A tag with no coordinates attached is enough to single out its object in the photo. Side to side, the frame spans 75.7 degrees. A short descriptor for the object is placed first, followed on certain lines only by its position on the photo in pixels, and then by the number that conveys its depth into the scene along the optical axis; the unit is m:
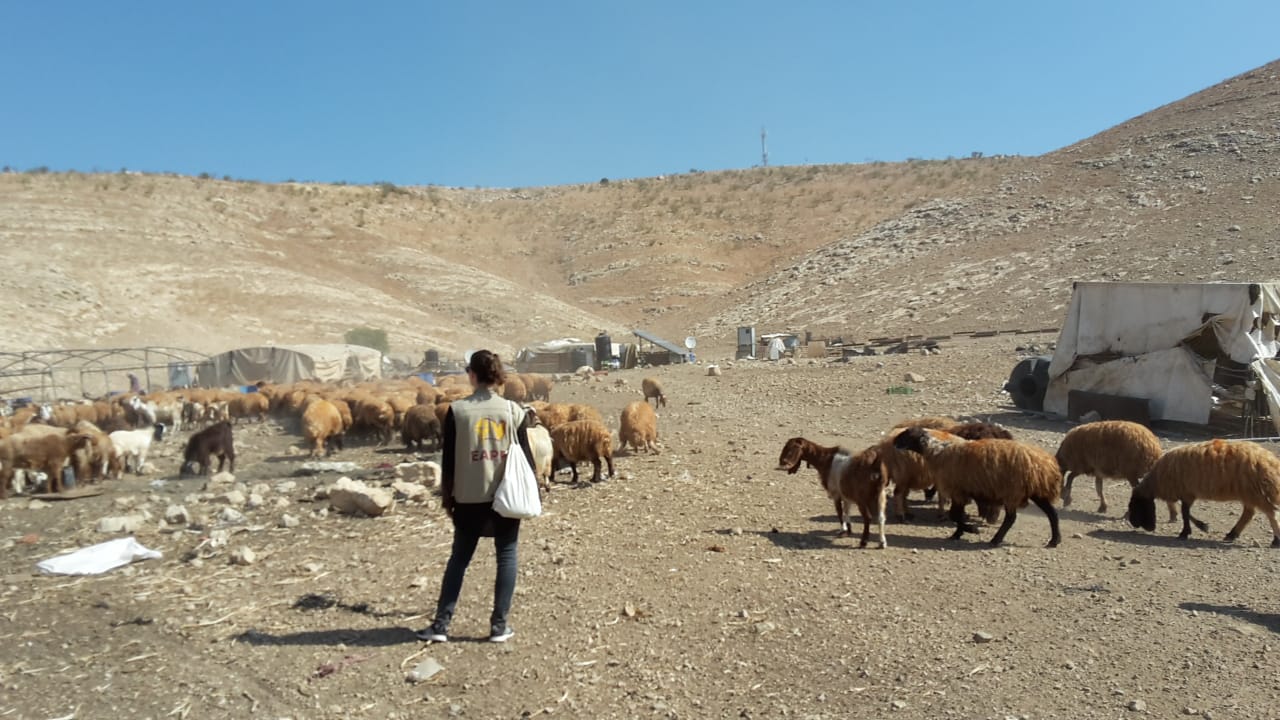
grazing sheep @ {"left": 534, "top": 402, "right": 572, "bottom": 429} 12.73
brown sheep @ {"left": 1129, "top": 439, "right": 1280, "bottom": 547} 7.36
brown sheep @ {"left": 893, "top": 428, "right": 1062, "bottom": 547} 7.43
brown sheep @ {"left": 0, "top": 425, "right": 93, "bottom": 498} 12.54
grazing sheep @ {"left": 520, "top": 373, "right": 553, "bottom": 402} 21.55
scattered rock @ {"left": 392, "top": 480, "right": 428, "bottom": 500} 9.97
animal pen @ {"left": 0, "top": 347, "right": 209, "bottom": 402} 26.27
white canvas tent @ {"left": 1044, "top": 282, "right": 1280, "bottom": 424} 13.73
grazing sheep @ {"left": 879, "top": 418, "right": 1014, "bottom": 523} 8.21
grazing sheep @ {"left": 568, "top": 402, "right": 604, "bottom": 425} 12.57
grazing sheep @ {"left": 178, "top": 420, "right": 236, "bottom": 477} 13.59
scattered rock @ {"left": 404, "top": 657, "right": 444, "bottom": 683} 5.05
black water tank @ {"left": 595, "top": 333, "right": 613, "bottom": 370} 31.45
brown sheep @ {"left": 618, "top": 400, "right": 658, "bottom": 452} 12.83
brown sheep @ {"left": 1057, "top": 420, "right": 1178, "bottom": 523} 8.77
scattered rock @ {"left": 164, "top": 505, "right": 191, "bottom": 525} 9.77
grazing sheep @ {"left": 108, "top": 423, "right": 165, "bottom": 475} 14.19
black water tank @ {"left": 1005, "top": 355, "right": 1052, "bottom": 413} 16.33
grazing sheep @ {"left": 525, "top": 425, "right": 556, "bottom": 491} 10.59
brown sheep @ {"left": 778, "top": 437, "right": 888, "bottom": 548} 7.45
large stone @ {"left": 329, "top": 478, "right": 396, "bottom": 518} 9.33
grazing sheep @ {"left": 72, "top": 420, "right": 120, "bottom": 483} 13.11
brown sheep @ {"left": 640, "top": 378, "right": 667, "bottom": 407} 18.88
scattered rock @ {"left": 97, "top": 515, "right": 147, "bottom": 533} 9.52
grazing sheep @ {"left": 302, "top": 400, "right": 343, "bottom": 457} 15.18
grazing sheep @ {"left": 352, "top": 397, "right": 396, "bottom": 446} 16.59
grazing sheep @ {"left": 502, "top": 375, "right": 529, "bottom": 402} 20.31
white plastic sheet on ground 7.73
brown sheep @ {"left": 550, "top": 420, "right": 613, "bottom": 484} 10.81
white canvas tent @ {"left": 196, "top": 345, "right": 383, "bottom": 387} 28.22
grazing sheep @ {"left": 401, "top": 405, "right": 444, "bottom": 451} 15.27
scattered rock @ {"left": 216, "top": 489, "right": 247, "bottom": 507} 10.67
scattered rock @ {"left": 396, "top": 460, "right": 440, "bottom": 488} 10.70
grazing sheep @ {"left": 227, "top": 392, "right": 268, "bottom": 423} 21.17
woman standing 5.24
